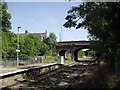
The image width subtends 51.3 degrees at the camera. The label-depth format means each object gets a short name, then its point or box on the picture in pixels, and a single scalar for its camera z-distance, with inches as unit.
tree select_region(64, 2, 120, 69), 270.4
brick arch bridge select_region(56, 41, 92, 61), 1532.7
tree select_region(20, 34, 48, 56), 1284.0
